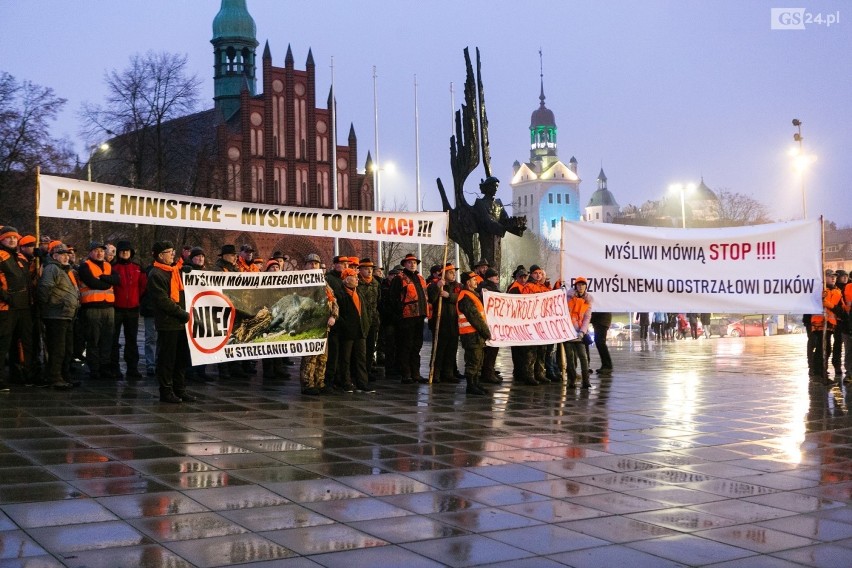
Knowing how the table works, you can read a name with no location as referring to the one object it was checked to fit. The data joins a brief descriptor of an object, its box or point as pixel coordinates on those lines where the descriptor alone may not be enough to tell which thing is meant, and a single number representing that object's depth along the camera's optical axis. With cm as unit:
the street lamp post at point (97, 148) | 4175
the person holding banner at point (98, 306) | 1329
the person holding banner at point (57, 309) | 1220
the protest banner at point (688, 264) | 1527
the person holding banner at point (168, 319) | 1120
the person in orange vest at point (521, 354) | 1473
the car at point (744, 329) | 4544
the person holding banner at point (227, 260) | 1316
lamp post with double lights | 3972
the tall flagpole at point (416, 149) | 4191
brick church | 6850
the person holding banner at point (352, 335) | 1280
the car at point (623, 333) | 4404
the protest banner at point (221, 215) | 1144
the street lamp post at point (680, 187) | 4701
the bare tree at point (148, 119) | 4212
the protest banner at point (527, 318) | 1423
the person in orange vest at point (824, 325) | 1509
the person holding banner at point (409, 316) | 1475
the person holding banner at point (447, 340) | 1457
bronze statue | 1961
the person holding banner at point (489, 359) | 1485
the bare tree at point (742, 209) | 7331
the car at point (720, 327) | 4792
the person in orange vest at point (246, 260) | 1428
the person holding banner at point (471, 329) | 1320
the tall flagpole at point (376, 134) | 3956
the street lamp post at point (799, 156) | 2779
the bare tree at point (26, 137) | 3625
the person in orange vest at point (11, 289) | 1175
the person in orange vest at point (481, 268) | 1530
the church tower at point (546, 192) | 17650
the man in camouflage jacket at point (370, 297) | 1360
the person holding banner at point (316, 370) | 1255
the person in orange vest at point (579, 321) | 1441
